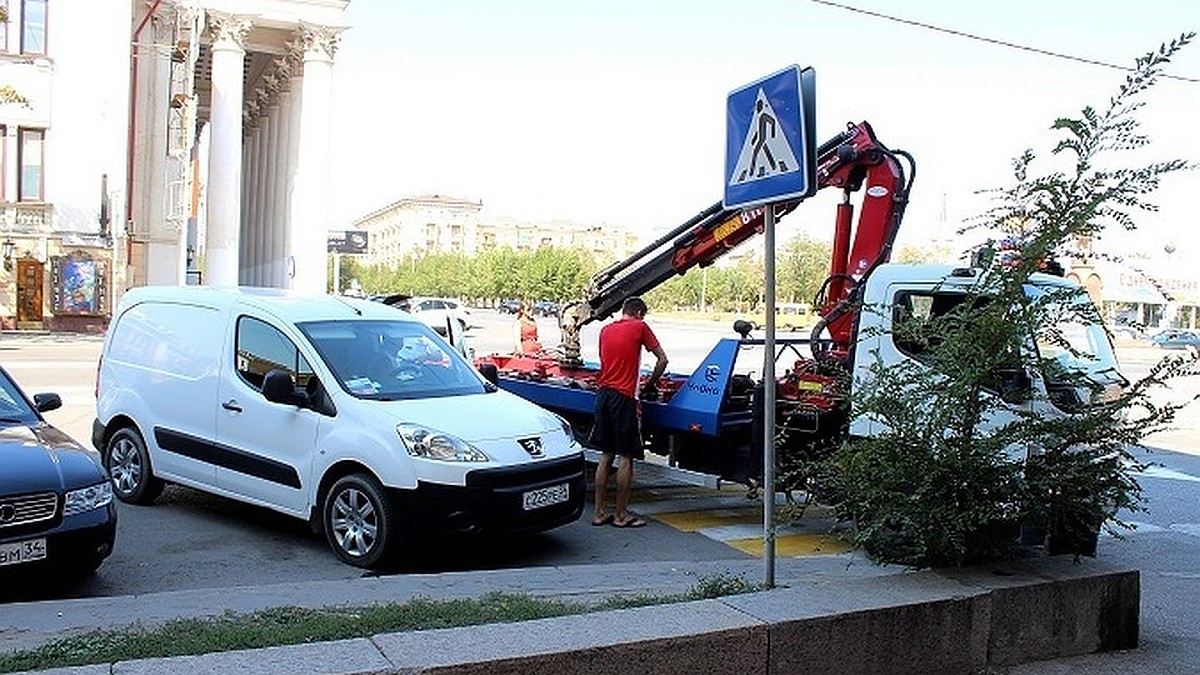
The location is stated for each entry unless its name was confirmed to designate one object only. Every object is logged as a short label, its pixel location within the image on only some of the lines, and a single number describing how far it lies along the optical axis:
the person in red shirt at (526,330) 16.06
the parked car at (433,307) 33.43
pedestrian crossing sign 5.04
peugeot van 7.40
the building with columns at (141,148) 36.38
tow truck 8.72
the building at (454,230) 165.75
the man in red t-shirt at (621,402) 9.22
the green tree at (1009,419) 5.09
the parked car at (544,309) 69.66
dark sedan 6.07
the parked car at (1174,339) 59.81
